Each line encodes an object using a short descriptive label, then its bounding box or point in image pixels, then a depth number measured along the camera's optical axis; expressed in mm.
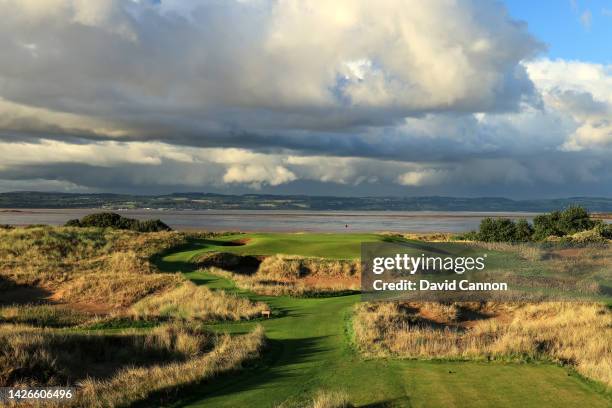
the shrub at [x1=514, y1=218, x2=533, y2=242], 56750
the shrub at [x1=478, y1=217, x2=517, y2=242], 56562
